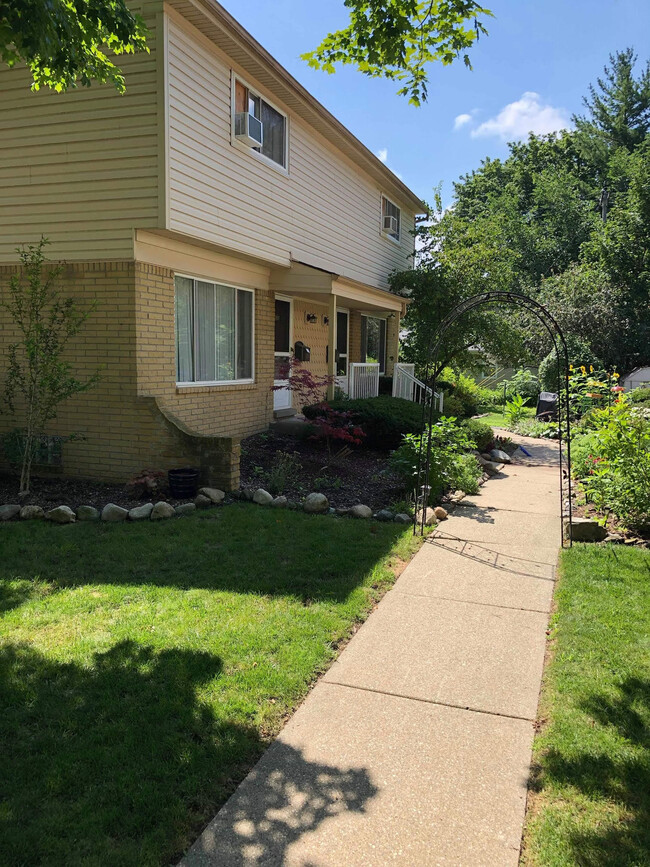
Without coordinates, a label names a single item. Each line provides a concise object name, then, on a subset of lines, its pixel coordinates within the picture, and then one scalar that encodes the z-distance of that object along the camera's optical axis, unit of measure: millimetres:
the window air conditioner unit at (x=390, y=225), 17047
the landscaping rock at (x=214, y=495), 7289
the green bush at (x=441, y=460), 7984
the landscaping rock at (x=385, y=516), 7188
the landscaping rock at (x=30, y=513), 6738
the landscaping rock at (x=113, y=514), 6691
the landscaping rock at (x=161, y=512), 6777
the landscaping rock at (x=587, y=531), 6477
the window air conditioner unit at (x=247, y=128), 9453
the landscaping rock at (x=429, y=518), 7117
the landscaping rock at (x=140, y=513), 6750
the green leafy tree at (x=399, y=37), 5883
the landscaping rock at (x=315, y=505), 7207
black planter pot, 7441
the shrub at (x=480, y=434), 11336
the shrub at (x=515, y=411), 15789
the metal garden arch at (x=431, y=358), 6496
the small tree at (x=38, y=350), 7715
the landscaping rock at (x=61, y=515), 6625
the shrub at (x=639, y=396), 7732
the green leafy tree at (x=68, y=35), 4293
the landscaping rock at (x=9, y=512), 6773
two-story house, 7828
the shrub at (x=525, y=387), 22047
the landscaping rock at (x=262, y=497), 7383
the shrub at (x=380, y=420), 10680
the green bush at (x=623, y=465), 6386
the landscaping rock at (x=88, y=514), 6801
